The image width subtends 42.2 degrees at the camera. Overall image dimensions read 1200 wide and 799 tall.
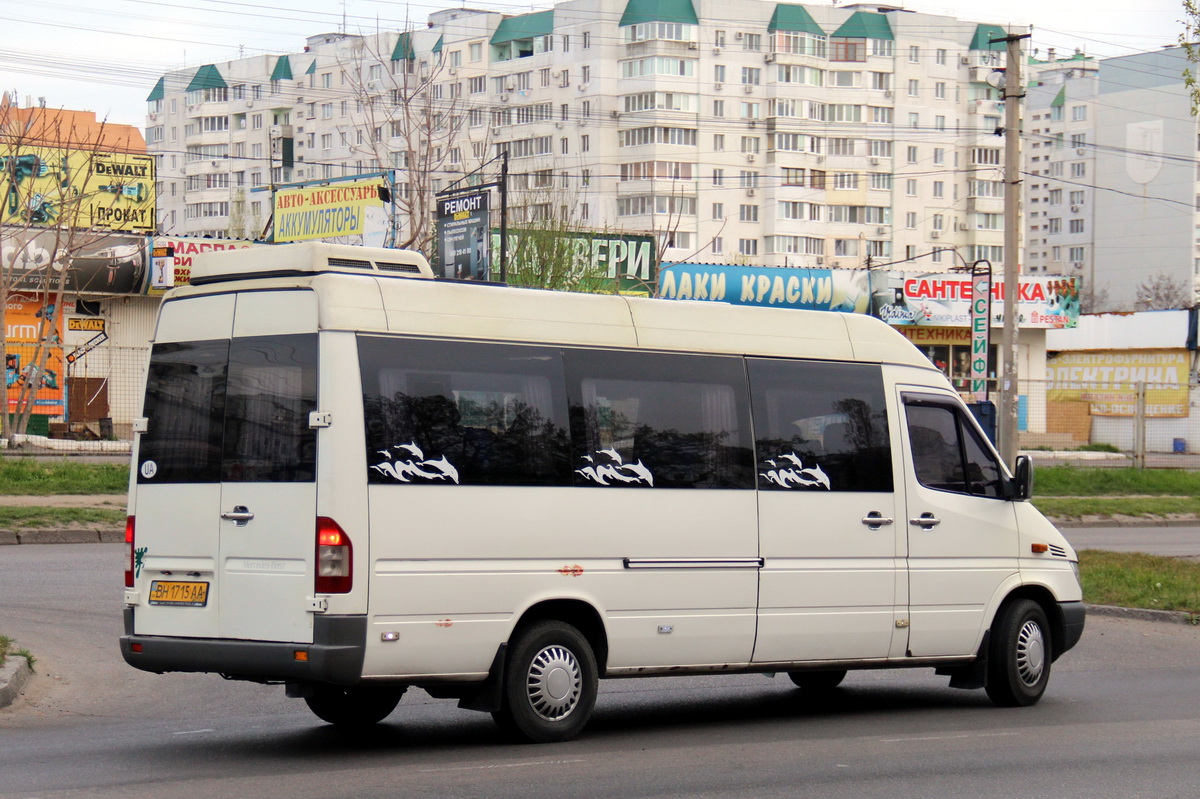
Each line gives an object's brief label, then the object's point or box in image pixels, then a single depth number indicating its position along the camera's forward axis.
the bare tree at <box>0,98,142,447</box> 33.34
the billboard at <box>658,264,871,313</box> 46.94
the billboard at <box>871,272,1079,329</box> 49.88
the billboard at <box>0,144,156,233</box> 44.56
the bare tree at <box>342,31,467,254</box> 36.56
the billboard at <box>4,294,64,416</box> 37.91
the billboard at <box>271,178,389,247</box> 36.62
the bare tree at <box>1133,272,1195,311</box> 115.19
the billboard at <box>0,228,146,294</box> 37.25
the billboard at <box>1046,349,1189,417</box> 52.81
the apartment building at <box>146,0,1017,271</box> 106.75
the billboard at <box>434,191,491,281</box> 28.94
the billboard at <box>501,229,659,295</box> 41.22
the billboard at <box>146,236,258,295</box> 38.22
